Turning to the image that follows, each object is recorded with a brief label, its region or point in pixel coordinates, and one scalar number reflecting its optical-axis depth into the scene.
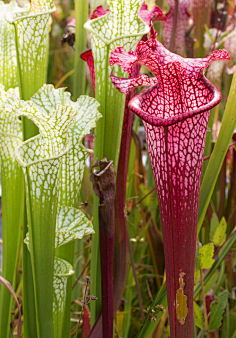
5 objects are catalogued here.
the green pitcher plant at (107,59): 0.79
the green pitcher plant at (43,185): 0.75
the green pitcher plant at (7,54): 0.87
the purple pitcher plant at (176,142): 0.73
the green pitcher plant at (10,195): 0.84
